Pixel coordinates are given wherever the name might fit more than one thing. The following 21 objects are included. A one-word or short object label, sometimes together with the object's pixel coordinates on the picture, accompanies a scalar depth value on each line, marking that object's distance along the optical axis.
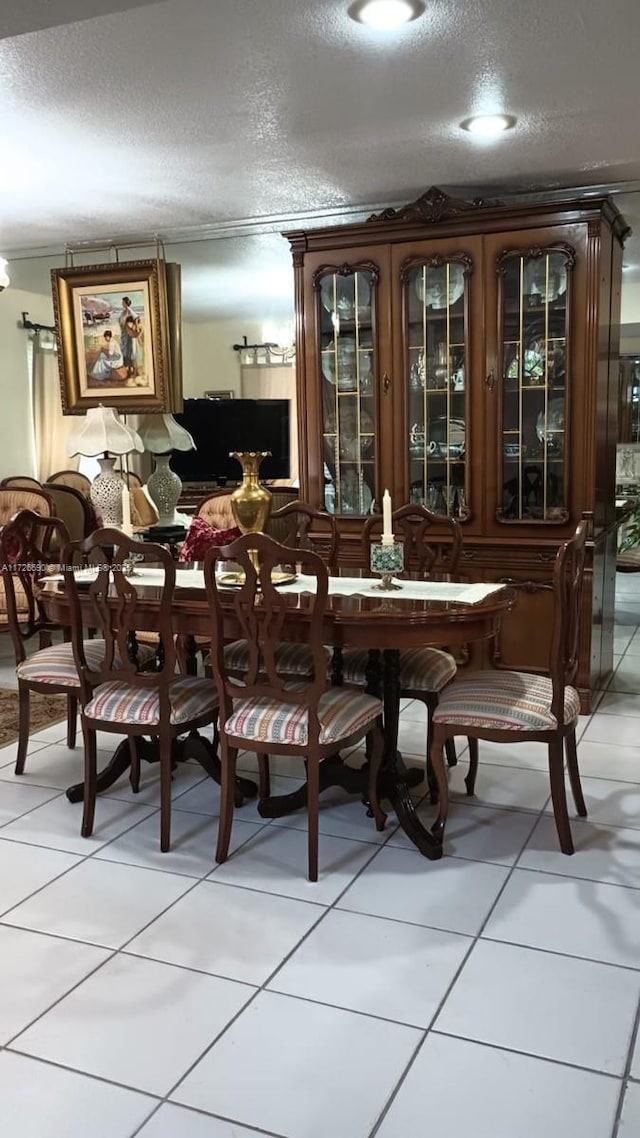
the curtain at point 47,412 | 7.74
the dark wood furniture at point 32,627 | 3.17
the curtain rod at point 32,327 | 7.59
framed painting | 5.19
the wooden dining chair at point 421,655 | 3.13
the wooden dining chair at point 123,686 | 2.71
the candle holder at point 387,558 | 2.91
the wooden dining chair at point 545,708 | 2.63
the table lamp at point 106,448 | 3.64
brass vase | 3.10
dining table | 2.60
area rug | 3.97
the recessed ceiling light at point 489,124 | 3.38
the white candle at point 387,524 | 2.93
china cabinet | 4.08
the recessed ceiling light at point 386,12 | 2.48
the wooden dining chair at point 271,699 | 2.46
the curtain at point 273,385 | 8.70
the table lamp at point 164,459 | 5.71
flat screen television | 8.38
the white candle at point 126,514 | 3.31
